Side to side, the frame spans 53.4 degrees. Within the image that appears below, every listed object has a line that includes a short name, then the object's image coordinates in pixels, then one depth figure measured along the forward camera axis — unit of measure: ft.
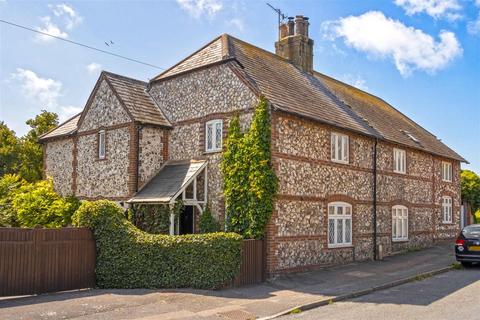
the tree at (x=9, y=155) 112.57
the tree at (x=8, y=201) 59.77
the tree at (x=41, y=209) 59.47
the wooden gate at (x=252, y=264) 46.98
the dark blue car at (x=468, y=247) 60.23
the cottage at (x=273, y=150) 54.49
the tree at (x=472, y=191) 123.34
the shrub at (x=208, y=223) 54.60
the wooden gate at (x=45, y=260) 40.24
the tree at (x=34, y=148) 107.24
